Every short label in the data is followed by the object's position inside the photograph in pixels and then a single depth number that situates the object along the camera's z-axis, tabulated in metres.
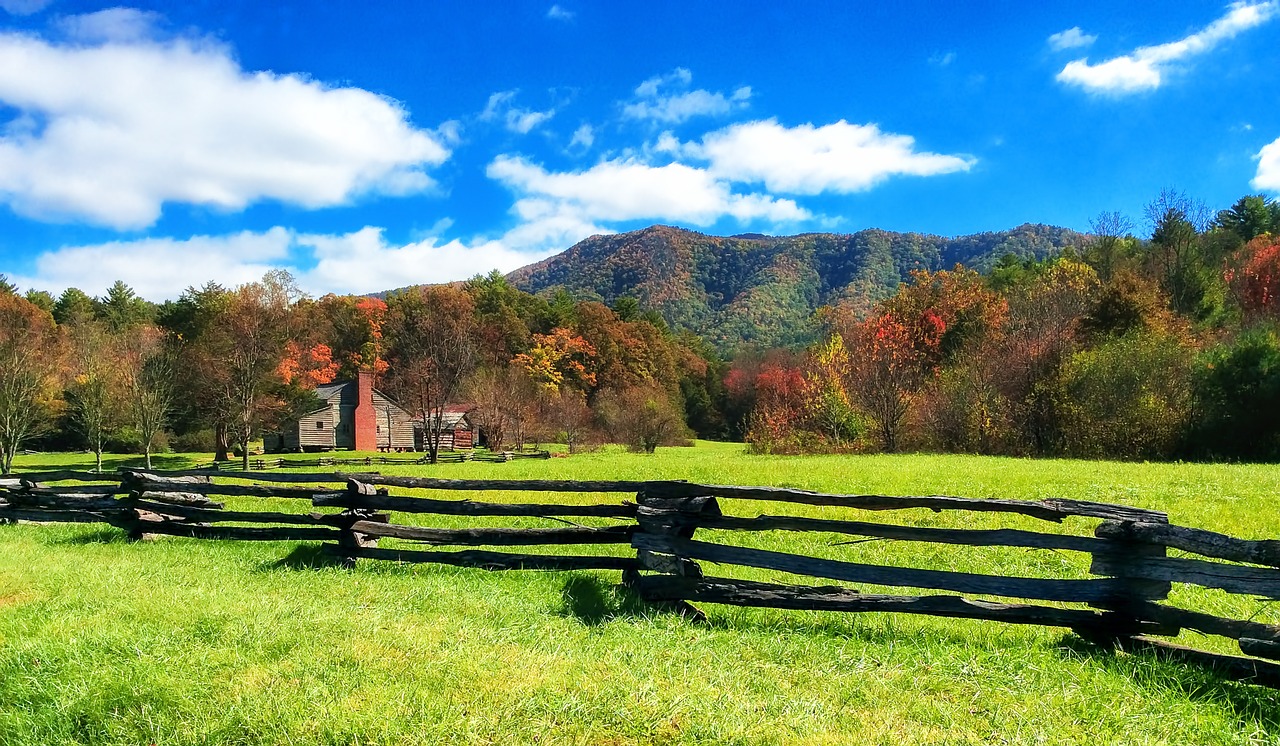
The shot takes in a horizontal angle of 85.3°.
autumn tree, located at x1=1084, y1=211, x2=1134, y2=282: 42.30
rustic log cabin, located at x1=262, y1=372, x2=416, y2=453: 50.66
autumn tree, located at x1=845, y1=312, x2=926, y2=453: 32.03
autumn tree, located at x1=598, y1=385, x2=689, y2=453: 45.50
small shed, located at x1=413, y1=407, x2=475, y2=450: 51.91
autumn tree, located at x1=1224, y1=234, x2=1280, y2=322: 37.22
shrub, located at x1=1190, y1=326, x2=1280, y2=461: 23.78
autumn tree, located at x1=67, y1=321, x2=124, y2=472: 33.41
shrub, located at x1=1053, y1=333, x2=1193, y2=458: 25.30
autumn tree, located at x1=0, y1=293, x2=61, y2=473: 30.08
